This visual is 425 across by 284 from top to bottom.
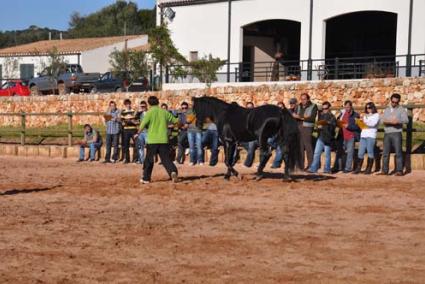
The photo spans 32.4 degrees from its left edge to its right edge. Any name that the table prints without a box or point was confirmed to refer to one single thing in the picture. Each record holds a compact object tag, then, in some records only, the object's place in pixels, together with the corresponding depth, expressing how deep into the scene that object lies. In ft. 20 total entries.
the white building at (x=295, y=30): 91.66
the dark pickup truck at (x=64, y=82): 126.82
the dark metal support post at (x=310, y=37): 98.48
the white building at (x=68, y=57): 182.80
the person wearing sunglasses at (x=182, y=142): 62.54
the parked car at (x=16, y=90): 130.72
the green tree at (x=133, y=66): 120.78
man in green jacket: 46.70
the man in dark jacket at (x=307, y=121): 54.29
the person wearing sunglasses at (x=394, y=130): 49.90
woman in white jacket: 51.31
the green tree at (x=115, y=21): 269.03
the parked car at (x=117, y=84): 113.50
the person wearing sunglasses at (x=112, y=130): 65.67
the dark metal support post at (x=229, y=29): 108.27
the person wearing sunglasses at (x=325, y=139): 53.06
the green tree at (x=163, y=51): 109.29
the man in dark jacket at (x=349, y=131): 52.60
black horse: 46.11
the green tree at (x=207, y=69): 102.17
